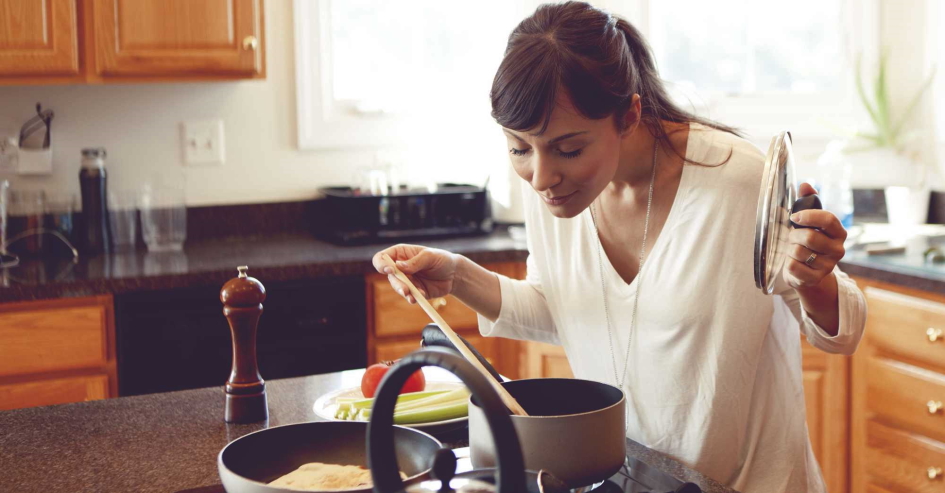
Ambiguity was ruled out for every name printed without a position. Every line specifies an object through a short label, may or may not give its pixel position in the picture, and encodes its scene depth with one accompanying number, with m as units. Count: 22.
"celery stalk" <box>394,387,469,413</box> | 1.32
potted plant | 3.40
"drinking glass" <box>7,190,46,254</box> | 2.85
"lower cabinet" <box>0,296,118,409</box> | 2.37
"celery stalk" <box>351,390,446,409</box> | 1.34
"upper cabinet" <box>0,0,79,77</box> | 2.57
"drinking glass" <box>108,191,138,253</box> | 2.98
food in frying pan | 1.01
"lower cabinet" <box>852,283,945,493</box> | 2.39
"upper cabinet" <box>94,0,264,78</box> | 2.66
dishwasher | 2.50
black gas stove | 1.05
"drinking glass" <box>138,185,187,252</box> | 2.96
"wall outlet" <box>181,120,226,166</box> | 3.13
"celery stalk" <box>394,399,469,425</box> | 1.29
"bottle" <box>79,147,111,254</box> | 2.86
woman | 1.35
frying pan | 1.08
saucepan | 0.94
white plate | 1.28
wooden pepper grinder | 1.33
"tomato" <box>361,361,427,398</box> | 1.41
